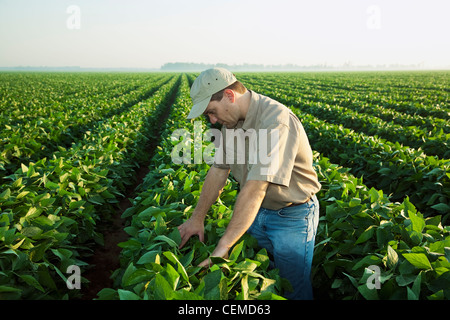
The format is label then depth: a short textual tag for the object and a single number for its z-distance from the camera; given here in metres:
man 1.79
